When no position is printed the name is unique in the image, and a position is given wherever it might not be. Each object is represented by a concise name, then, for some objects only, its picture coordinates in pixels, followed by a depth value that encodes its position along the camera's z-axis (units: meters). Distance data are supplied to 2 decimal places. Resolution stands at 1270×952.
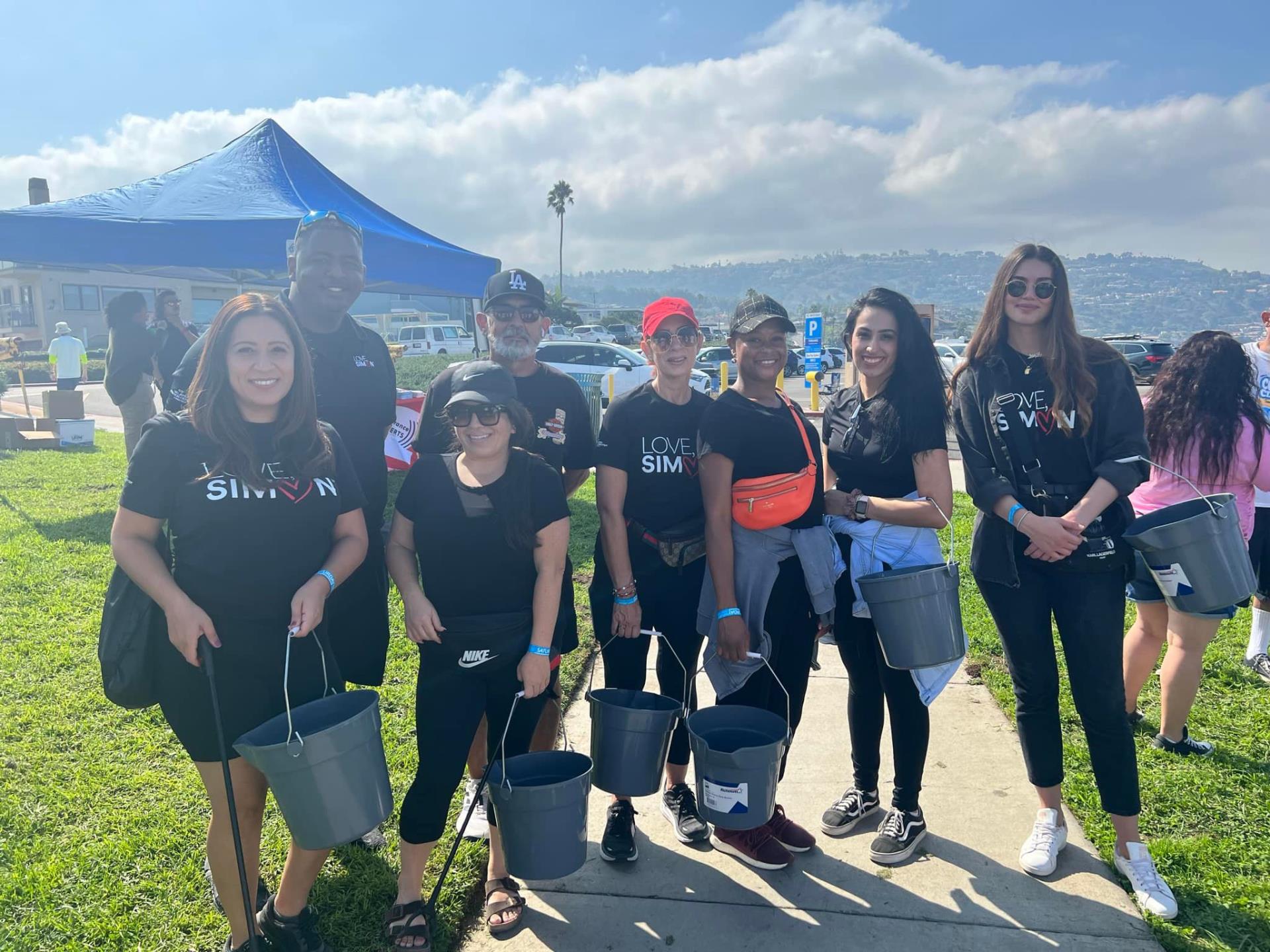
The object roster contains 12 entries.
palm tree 95.69
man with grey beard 3.18
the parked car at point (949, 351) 27.48
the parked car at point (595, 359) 19.84
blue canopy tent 6.38
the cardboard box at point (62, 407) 13.18
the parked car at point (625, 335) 52.87
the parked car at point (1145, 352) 28.50
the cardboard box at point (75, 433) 12.90
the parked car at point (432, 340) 38.66
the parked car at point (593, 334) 50.44
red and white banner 8.27
